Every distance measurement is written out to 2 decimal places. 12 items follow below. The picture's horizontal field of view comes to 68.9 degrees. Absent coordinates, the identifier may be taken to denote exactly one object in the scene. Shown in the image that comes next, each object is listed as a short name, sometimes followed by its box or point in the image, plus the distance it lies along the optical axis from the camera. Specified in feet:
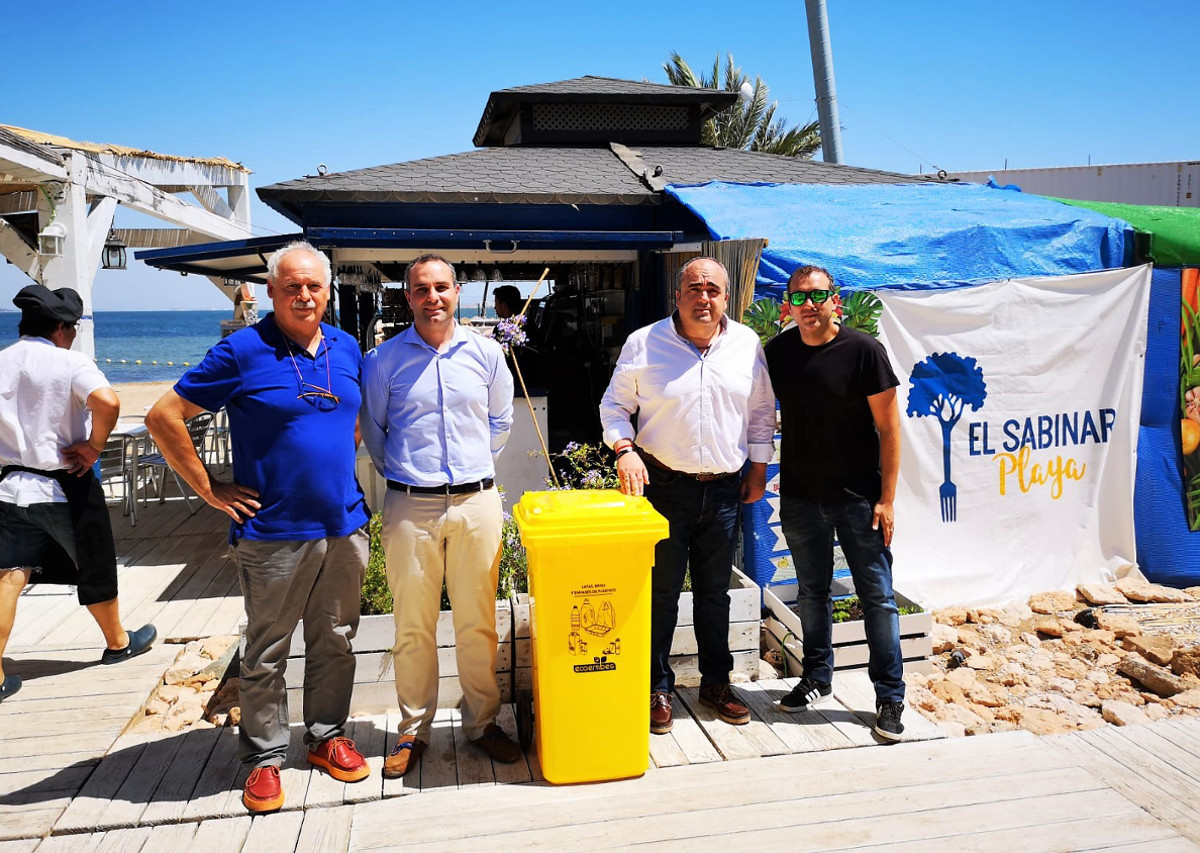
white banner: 17.62
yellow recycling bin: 10.71
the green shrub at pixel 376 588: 13.84
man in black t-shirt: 12.00
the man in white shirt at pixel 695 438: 12.01
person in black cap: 13.57
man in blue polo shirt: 10.00
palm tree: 81.76
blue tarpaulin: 17.39
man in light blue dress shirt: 10.85
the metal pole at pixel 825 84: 37.86
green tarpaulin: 18.94
